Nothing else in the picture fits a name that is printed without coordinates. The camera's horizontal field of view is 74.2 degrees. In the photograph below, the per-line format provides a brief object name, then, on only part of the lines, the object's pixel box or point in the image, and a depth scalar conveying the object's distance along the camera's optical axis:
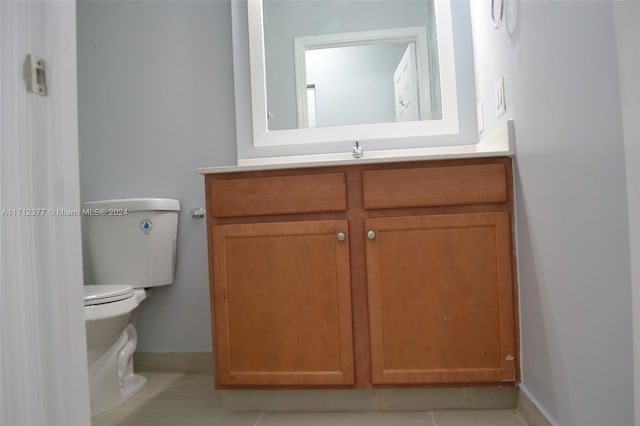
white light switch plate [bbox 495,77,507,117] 1.50
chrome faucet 1.78
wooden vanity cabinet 1.42
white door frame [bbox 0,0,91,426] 0.48
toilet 1.80
